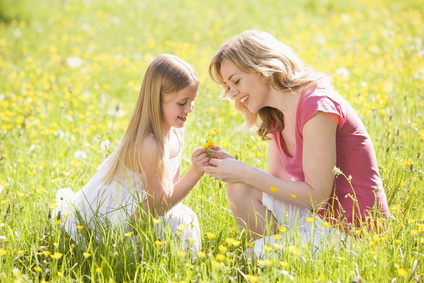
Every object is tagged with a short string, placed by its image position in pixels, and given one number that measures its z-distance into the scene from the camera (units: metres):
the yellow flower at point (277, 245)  3.12
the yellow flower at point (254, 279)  2.96
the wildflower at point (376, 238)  3.12
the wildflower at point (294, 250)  3.08
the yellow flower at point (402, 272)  2.96
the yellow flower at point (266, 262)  3.05
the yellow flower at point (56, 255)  3.13
